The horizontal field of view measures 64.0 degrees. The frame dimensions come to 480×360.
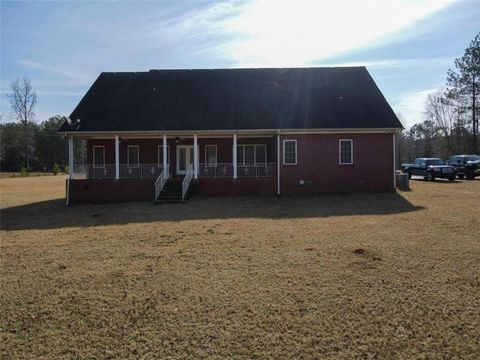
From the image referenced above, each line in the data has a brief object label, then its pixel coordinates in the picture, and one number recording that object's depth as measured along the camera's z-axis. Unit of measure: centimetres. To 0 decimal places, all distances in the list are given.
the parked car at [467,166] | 2884
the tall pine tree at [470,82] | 4100
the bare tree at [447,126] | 4597
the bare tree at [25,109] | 7025
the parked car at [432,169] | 2738
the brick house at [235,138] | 2050
